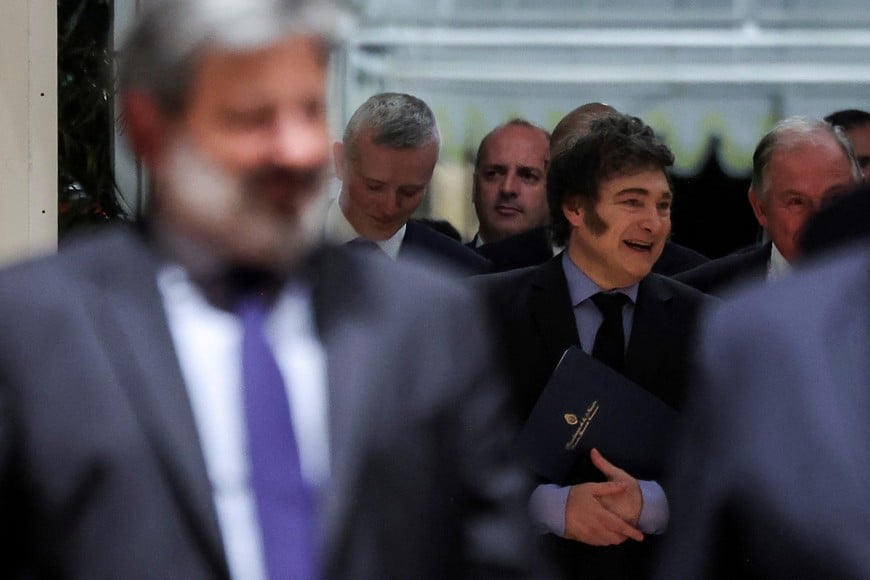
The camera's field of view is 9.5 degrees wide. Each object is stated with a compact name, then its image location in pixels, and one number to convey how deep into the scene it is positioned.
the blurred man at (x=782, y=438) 5.62
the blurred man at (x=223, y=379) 5.16
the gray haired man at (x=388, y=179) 7.06
